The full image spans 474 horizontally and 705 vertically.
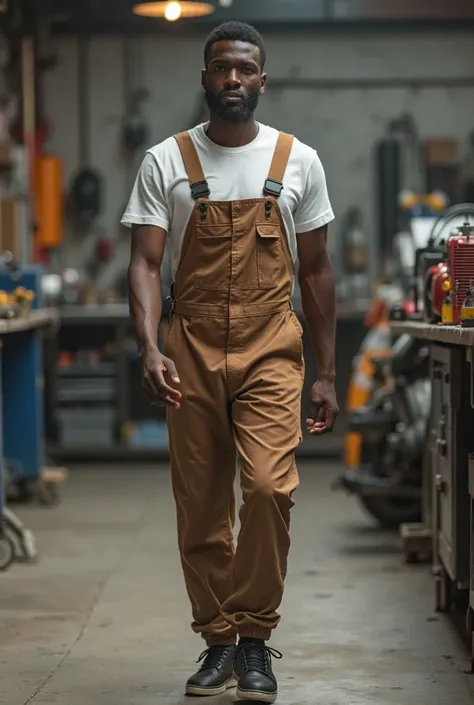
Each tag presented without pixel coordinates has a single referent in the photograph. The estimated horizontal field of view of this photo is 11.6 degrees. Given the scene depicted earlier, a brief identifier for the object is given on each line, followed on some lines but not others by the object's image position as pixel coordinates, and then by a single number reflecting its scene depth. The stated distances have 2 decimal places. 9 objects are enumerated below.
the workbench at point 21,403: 11.24
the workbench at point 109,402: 14.81
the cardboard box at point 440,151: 15.86
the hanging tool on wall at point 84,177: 15.94
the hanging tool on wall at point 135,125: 15.98
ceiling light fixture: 10.65
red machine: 6.44
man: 5.47
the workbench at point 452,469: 6.54
